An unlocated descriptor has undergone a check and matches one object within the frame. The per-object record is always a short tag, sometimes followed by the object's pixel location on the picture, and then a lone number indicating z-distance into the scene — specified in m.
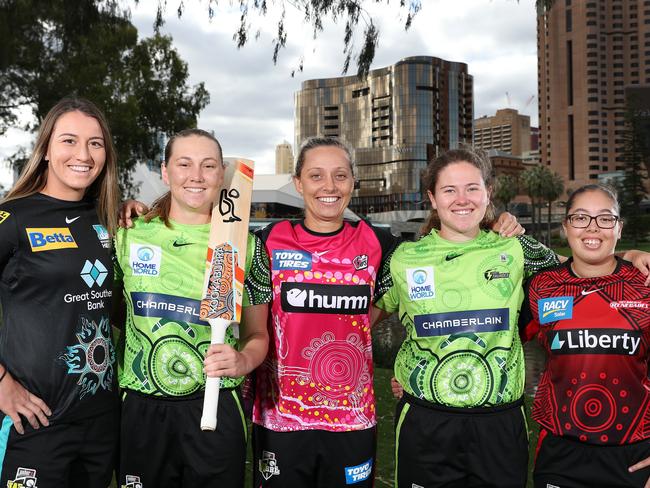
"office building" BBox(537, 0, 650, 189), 102.41
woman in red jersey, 2.41
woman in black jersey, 2.24
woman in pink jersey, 2.60
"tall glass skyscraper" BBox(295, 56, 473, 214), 93.38
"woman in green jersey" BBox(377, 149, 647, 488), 2.47
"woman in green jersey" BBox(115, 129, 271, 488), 2.38
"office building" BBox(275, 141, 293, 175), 144.07
